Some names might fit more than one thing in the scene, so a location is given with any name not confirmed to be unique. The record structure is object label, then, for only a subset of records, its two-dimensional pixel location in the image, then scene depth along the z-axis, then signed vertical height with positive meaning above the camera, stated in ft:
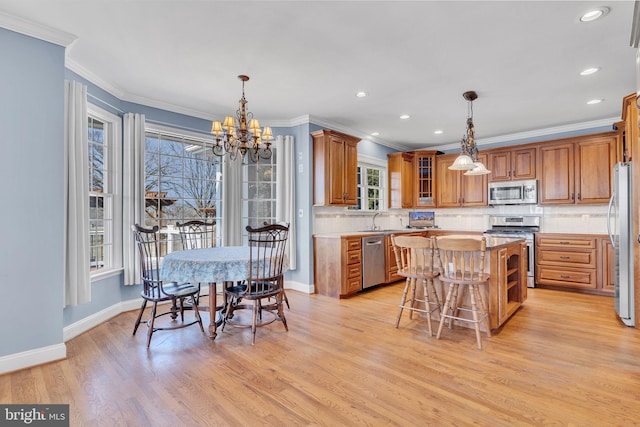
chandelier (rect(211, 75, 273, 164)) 10.37 +2.70
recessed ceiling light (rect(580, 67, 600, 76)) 10.66 +4.74
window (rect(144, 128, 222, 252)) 13.89 +1.51
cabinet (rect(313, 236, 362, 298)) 15.06 -2.45
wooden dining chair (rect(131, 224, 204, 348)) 9.52 -2.33
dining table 9.29 -1.58
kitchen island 10.45 -2.36
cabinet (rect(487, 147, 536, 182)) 17.97 +2.84
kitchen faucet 20.58 -0.58
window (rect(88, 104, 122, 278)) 11.78 +0.86
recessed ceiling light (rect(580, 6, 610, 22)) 7.56 +4.76
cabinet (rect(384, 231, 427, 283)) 17.57 -2.70
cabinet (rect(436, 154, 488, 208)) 19.80 +1.72
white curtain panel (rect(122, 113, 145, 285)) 12.57 +0.90
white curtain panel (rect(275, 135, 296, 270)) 16.28 +1.45
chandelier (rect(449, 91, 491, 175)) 11.77 +2.33
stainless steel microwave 17.81 +1.19
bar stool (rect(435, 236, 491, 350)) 9.39 -1.90
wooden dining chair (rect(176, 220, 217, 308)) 12.78 -0.78
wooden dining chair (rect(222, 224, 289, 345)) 9.77 -2.21
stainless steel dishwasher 16.12 -2.40
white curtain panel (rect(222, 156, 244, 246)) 15.61 +0.58
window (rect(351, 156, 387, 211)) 20.27 +1.90
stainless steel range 16.96 -0.89
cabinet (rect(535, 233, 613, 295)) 15.20 -2.45
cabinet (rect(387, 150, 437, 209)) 21.57 +2.35
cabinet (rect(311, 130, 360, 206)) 15.88 +2.28
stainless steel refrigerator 10.99 -1.18
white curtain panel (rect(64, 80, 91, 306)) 9.65 +0.62
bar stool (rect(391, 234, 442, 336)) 10.17 -1.89
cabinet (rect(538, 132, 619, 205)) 15.84 +2.26
